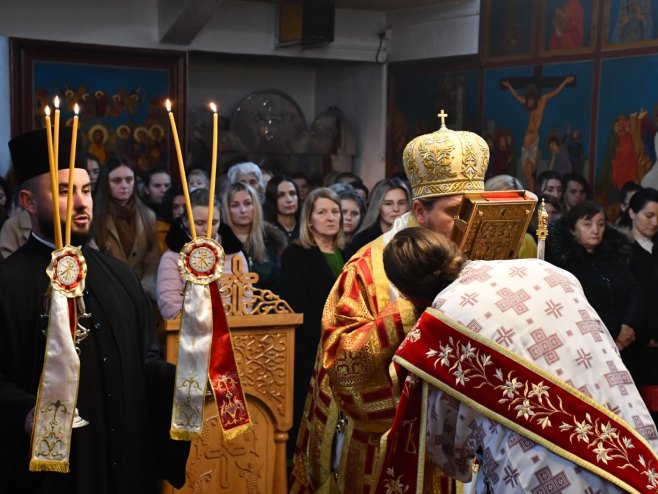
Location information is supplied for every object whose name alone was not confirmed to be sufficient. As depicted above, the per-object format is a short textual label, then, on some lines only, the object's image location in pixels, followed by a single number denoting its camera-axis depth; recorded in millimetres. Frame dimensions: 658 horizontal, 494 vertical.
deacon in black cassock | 3018
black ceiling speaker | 11875
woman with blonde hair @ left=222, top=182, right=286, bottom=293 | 6211
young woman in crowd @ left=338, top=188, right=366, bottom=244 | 7425
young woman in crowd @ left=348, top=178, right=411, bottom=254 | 6762
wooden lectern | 4359
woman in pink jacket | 5012
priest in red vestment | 3188
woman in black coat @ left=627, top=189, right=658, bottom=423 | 6248
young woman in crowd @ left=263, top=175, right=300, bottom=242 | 7434
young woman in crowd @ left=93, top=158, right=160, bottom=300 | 6191
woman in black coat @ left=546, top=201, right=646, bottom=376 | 6016
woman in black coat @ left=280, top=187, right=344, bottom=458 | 5535
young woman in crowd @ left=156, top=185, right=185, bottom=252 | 6679
